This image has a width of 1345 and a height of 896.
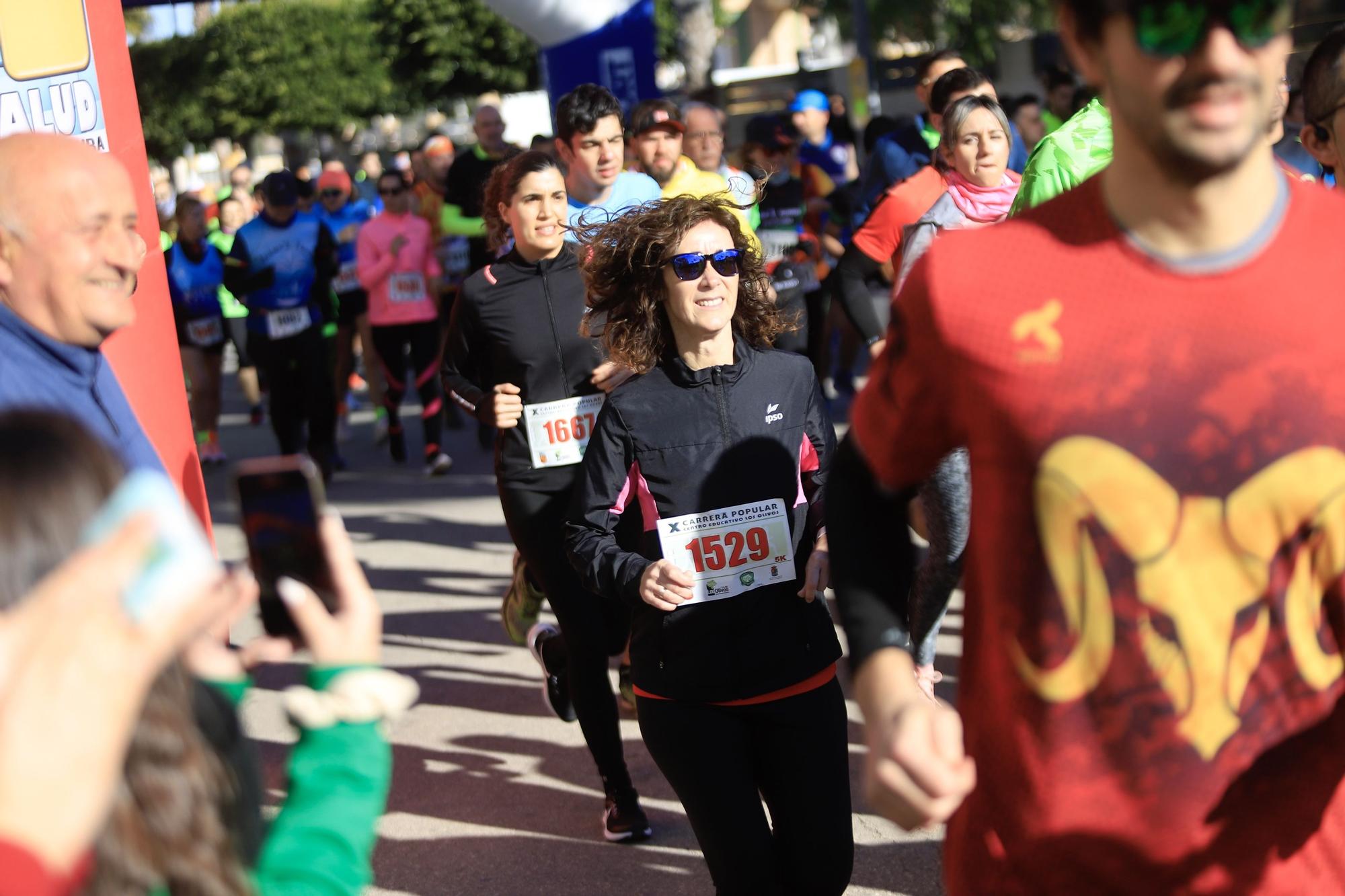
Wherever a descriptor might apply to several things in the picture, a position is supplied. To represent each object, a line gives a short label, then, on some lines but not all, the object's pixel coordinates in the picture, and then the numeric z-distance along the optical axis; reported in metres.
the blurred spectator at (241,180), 17.45
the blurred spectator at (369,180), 19.57
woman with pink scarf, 4.05
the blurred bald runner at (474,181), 9.98
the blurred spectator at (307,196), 12.25
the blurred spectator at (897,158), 7.94
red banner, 4.66
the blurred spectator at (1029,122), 10.91
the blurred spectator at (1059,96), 11.35
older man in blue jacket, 2.31
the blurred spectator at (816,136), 11.09
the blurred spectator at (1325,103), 3.36
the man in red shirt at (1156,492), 1.68
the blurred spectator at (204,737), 1.30
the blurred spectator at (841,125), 14.19
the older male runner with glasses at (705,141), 8.73
